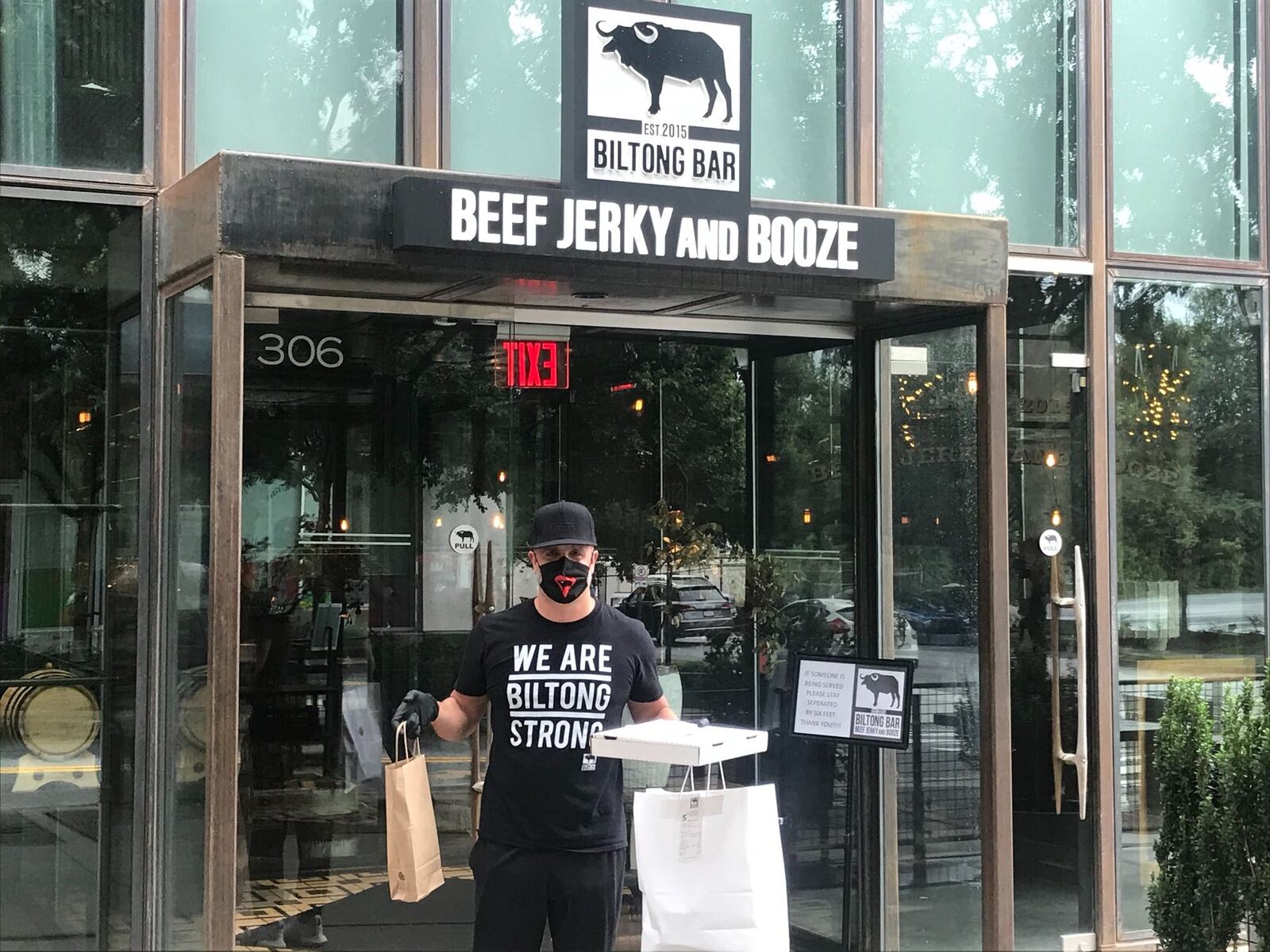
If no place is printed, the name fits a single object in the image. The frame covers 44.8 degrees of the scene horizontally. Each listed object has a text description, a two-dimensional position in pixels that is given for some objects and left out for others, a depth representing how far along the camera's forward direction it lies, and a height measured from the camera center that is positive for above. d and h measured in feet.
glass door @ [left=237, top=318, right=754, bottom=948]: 20.80 -0.35
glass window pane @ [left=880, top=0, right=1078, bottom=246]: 23.41 +6.22
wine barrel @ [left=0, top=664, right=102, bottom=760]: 18.31 -2.42
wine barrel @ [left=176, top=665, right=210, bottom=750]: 16.34 -2.08
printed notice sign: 21.79 -2.68
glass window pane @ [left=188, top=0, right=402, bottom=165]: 19.30 +5.61
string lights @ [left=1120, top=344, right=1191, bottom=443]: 24.48 +1.90
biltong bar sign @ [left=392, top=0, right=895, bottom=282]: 17.15 +3.95
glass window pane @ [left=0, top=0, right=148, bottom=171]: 18.42 +5.24
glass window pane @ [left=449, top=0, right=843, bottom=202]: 20.71 +5.91
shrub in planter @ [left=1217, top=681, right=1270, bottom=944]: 17.69 -3.36
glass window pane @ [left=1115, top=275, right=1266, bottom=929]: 24.06 +0.06
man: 14.92 -2.18
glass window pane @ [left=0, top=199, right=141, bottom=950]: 18.40 -0.65
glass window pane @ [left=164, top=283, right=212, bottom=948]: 16.39 -0.90
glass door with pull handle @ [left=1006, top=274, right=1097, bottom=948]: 23.39 -0.86
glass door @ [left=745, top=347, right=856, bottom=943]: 23.63 -1.05
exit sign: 22.30 +2.20
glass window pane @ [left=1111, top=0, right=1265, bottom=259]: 24.63 +6.28
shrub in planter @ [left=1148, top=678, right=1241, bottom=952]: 18.12 -3.96
